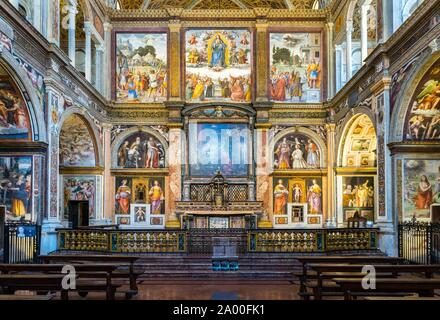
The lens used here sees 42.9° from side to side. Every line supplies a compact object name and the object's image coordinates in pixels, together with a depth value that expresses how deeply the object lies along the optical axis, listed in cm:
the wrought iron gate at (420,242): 1617
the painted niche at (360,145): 2595
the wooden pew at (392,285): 887
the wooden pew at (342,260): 1273
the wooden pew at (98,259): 1256
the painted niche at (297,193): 2953
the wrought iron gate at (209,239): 1917
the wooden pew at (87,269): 1081
